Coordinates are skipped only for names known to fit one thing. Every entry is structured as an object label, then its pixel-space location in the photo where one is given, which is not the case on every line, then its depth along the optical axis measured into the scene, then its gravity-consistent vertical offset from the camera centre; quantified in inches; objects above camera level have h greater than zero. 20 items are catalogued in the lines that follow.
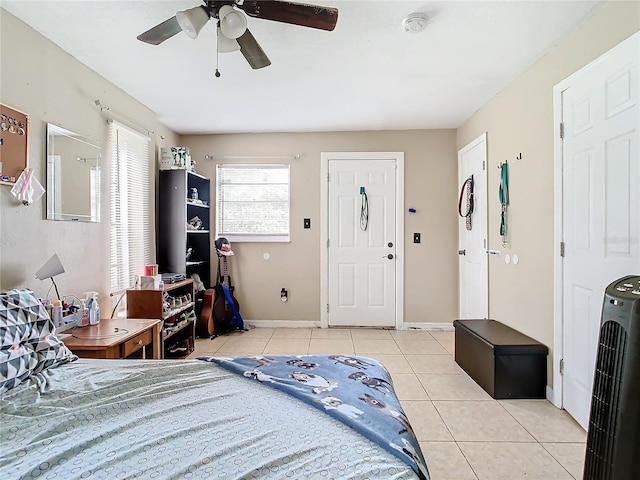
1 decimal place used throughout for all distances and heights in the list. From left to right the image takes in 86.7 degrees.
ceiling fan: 61.1 +41.7
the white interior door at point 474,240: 137.1 +0.0
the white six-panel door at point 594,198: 69.2 +9.6
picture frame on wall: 74.8 +21.8
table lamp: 81.3 -7.3
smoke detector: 78.5 +51.5
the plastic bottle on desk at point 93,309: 95.0 -19.8
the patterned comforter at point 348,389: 41.3 -23.9
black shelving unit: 145.8 +8.3
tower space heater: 46.9 -22.1
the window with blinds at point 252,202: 174.2 +19.3
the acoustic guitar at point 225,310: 161.8 -34.1
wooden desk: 78.6 -24.5
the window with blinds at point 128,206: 117.4 +12.6
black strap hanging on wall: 148.2 +17.9
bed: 36.2 -23.9
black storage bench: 97.9 -37.1
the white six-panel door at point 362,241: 170.2 -0.7
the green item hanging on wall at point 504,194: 118.3 +16.1
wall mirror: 89.0 +17.9
